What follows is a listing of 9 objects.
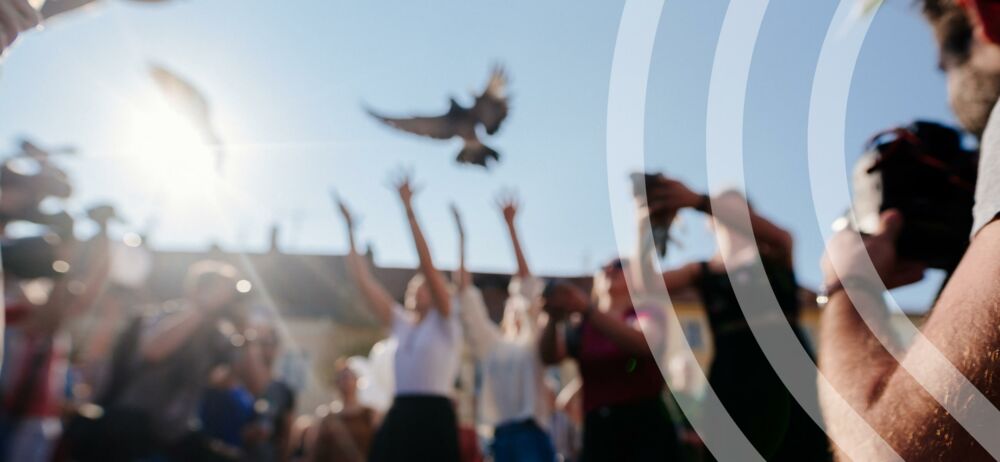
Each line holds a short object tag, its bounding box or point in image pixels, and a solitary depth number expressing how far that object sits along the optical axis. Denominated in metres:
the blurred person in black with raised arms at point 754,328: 2.27
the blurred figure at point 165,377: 2.94
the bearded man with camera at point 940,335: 0.62
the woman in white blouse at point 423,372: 3.07
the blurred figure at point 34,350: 3.30
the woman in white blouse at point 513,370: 3.54
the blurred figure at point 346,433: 4.75
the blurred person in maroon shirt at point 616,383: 2.70
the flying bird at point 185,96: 2.55
